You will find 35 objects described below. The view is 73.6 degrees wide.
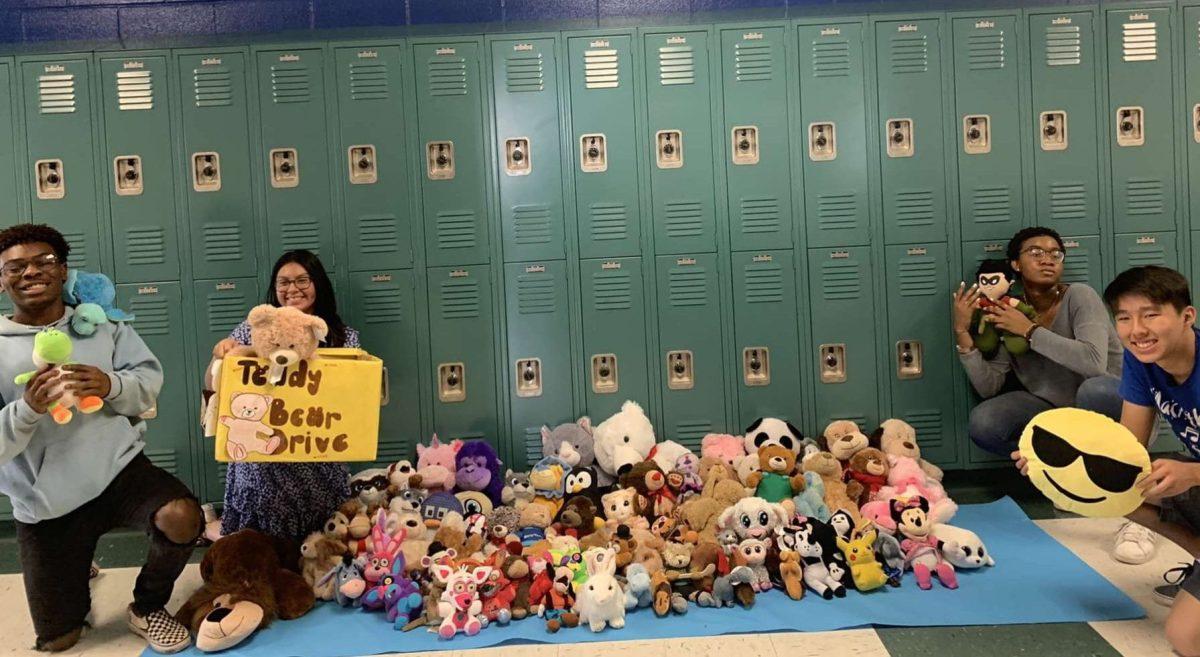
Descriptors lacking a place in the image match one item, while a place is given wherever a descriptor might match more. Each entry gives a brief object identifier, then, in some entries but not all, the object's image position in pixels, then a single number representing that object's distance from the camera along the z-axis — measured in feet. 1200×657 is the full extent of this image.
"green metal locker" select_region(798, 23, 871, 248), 13.12
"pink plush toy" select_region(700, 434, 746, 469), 12.48
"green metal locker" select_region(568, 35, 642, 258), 13.12
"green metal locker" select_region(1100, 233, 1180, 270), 13.21
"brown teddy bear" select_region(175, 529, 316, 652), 8.80
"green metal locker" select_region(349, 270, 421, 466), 13.21
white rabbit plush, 8.91
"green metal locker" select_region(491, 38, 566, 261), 13.14
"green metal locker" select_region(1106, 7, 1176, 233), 13.07
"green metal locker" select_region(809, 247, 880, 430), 13.26
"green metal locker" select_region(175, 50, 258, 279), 12.98
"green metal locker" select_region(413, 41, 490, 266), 13.11
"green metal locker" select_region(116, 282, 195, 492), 13.05
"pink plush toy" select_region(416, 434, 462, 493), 11.94
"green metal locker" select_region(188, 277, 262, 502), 13.09
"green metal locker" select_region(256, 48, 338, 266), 13.01
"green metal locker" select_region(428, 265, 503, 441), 13.25
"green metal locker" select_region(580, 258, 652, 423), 13.26
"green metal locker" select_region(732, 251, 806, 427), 13.28
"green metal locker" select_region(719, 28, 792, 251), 13.12
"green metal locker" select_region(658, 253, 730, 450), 13.28
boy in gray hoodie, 8.77
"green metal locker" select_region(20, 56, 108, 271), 12.89
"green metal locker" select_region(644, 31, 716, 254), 13.12
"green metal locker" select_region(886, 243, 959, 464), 13.23
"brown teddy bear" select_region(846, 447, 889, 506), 11.68
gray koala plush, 12.75
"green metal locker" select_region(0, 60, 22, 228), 12.89
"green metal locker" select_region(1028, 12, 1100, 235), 13.07
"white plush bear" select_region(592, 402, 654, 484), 12.40
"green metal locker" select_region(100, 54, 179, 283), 12.92
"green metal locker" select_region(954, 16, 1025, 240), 13.11
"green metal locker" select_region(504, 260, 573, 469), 13.26
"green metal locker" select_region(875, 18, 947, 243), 13.12
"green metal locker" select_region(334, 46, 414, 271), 13.06
